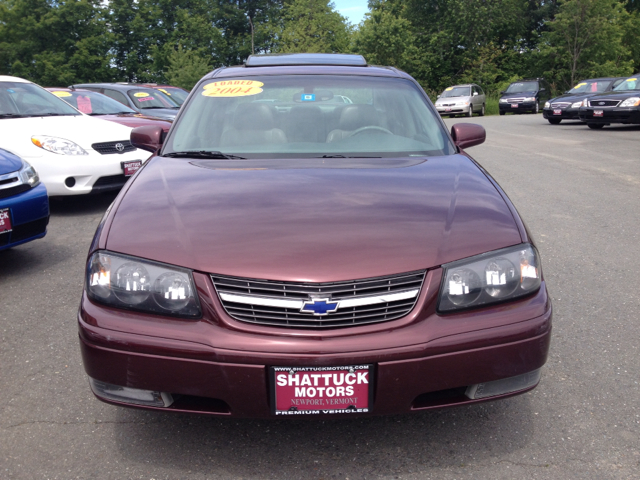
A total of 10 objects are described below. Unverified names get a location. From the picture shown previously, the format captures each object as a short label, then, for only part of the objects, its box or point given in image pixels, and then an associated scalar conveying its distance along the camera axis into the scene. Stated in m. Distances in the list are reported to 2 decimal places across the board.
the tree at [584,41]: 38.19
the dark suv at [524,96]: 29.09
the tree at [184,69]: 47.25
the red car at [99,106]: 9.56
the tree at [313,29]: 56.28
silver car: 29.28
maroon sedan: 2.05
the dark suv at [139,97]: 12.66
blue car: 4.57
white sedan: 6.74
